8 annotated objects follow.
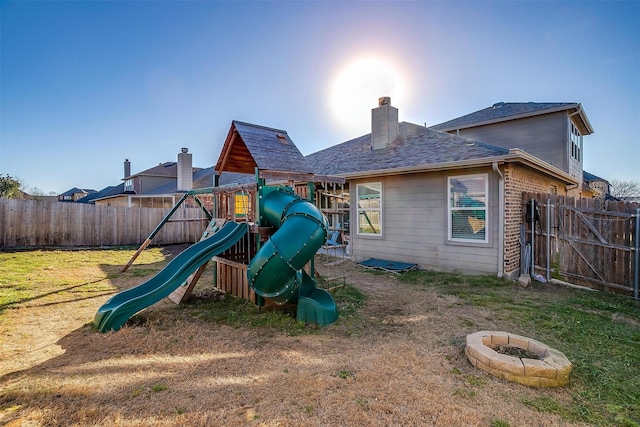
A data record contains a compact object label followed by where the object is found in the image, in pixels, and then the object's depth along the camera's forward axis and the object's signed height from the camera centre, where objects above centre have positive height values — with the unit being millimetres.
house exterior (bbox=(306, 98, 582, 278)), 6965 +435
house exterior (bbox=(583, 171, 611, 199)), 19391 +2406
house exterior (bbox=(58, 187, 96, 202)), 46338 +2883
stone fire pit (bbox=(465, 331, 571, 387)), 2761 -1445
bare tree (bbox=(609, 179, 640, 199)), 36031 +2912
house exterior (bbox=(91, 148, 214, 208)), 23609 +2285
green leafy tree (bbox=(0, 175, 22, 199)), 24125 +2121
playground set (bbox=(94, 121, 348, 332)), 4082 -441
